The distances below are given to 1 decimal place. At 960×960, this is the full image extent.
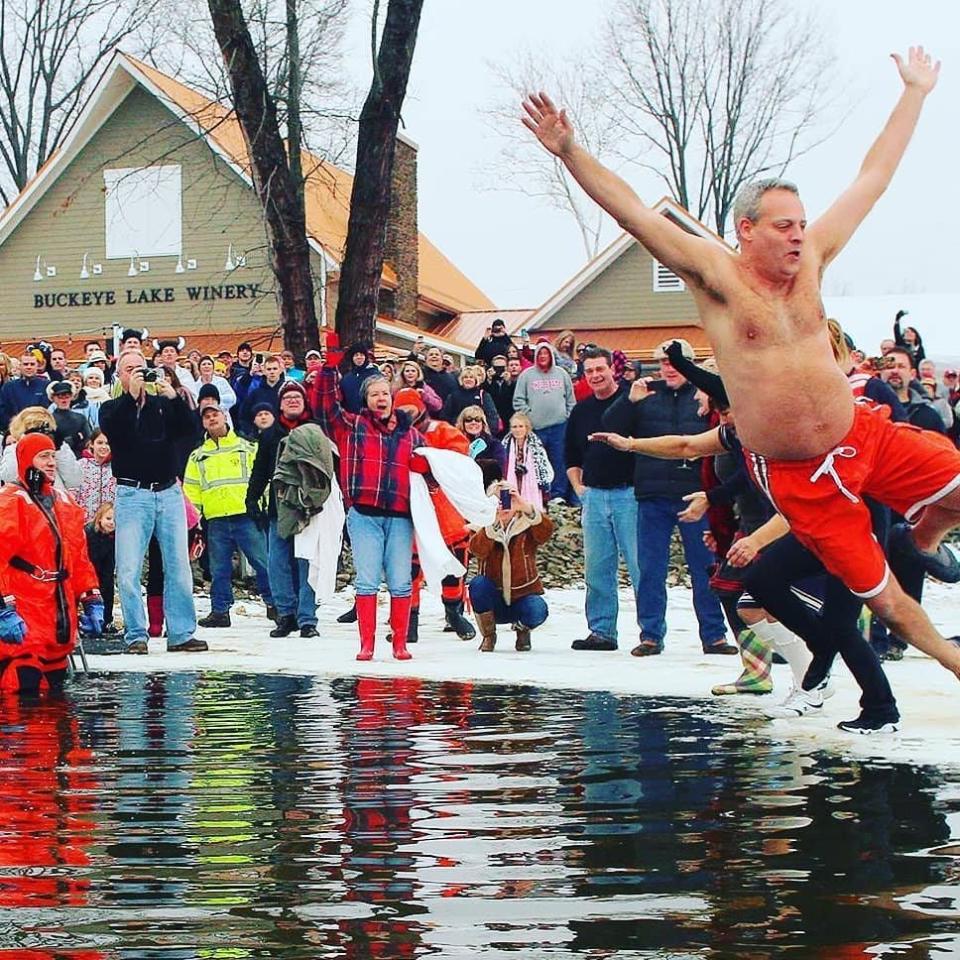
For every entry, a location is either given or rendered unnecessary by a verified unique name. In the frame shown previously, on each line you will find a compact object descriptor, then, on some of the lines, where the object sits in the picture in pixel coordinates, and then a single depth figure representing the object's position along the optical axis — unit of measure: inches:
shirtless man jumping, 249.0
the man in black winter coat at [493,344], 818.8
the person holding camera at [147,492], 486.0
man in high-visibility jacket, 561.3
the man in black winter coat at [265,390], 650.8
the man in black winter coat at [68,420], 565.3
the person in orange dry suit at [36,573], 393.7
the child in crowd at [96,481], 538.9
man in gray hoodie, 723.4
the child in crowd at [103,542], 529.0
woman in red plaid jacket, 458.3
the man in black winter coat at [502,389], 764.0
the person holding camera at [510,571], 485.7
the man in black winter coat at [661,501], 455.5
